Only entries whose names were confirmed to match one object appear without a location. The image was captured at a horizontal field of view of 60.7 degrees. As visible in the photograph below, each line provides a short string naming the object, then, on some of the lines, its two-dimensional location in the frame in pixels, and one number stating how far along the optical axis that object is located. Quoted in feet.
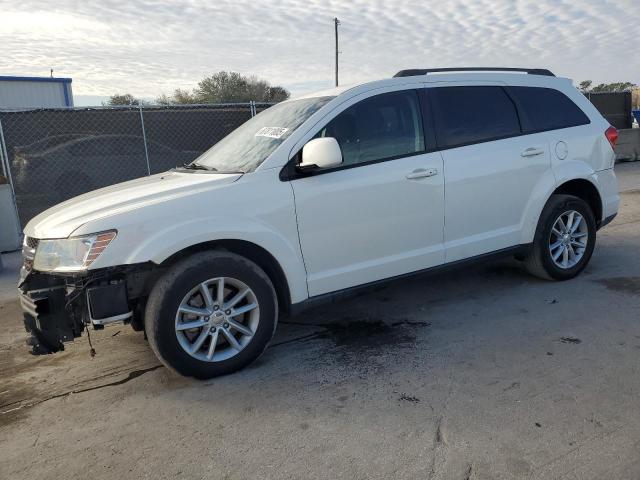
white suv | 11.03
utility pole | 131.13
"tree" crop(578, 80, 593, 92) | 140.92
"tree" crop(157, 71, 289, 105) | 115.85
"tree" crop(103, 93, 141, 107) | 122.31
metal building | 91.25
